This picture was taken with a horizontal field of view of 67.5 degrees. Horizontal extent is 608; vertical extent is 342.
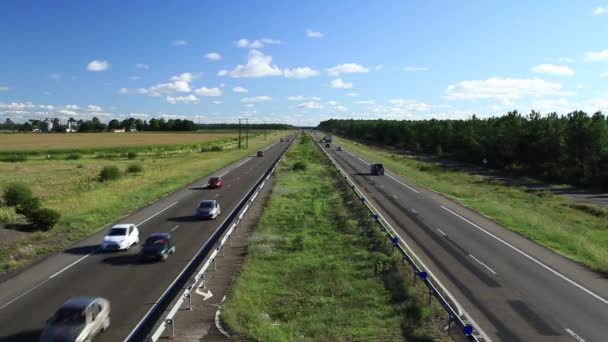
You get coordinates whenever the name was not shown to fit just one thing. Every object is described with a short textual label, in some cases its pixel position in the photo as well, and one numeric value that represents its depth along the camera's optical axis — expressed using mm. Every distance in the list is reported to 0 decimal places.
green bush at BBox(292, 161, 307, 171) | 72275
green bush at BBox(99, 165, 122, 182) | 59250
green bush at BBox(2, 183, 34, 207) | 40062
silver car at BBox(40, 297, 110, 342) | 14148
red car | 53312
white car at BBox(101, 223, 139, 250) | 26391
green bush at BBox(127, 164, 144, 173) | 69062
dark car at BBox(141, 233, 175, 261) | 24156
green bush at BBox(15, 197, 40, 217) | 32259
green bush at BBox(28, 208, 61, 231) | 31588
